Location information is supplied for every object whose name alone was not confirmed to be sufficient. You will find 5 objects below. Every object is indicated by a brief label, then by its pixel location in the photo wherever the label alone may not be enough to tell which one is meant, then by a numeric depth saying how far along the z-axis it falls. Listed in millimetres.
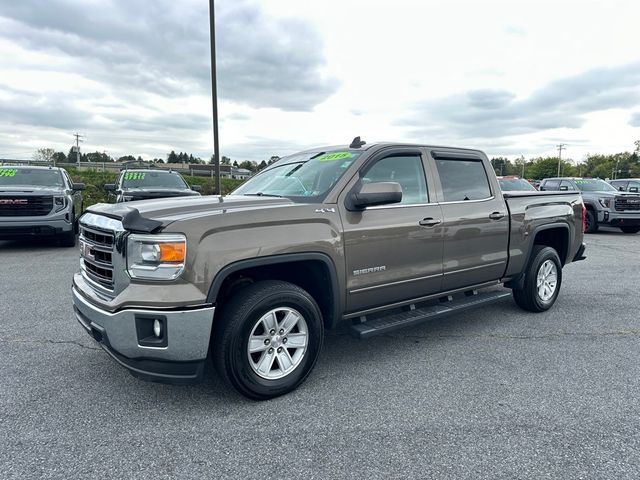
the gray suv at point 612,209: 13648
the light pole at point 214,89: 14312
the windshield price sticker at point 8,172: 9852
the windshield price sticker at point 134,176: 11844
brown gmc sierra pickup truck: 2771
